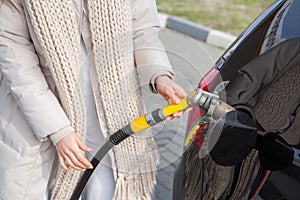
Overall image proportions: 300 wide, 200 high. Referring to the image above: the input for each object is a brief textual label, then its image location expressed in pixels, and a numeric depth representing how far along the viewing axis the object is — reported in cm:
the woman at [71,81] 202
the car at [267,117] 179
